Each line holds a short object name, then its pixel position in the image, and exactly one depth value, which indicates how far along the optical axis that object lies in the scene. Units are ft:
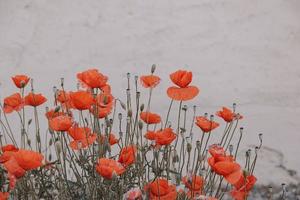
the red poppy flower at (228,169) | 9.36
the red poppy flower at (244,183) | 9.73
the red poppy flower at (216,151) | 9.57
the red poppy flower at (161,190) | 9.67
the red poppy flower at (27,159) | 9.26
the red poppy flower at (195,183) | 9.83
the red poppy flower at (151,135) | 10.29
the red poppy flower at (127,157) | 9.85
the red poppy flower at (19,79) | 10.45
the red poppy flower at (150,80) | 10.46
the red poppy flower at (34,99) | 10.57
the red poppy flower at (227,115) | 10.29
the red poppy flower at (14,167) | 9.36
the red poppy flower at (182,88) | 10.05
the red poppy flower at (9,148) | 10.23
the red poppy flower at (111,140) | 10.65
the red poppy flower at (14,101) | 10.65
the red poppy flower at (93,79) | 9.86
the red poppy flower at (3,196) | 9.80
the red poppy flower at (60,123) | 9.63
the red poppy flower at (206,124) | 10.03
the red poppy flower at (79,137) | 10.06
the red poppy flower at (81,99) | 9.76
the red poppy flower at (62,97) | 10.56
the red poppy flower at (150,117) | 10.52
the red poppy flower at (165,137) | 9.97
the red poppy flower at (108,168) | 9.40
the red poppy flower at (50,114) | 10.65
